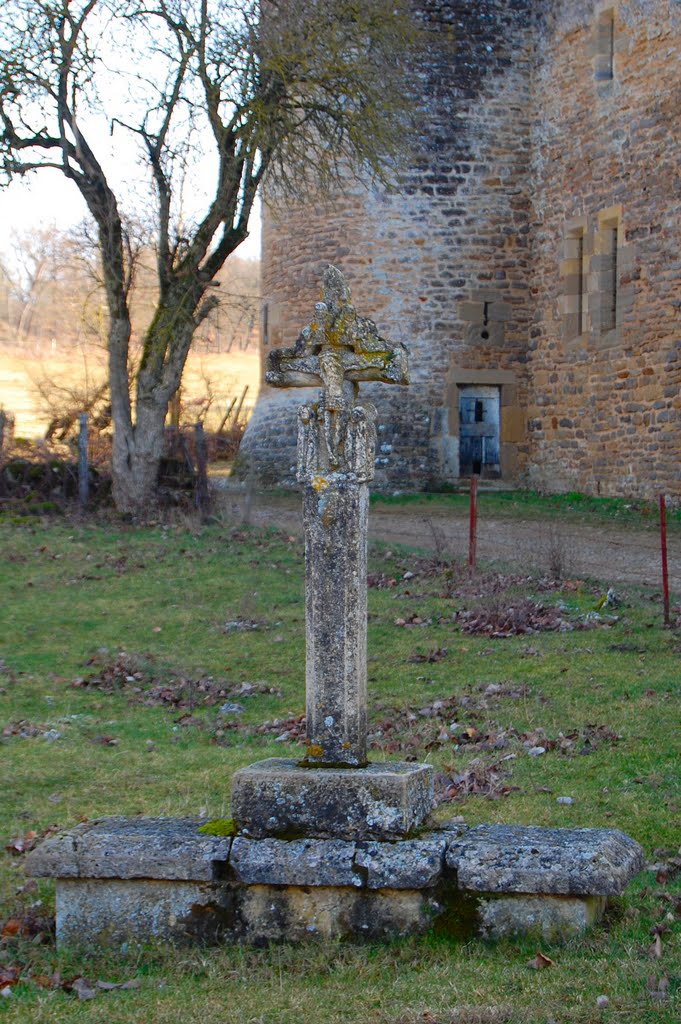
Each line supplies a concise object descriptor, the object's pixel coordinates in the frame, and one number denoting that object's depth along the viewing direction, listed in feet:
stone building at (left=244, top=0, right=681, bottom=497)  65.41
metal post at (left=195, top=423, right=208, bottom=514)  59.72
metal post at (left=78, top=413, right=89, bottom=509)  61.00
